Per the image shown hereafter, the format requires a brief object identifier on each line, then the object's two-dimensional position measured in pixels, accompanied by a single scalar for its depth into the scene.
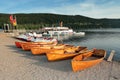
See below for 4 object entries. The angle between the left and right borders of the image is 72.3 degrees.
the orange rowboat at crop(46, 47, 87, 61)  6.65
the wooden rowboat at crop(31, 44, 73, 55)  8.05
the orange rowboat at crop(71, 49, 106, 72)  5.33
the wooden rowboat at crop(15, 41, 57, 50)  9.29
